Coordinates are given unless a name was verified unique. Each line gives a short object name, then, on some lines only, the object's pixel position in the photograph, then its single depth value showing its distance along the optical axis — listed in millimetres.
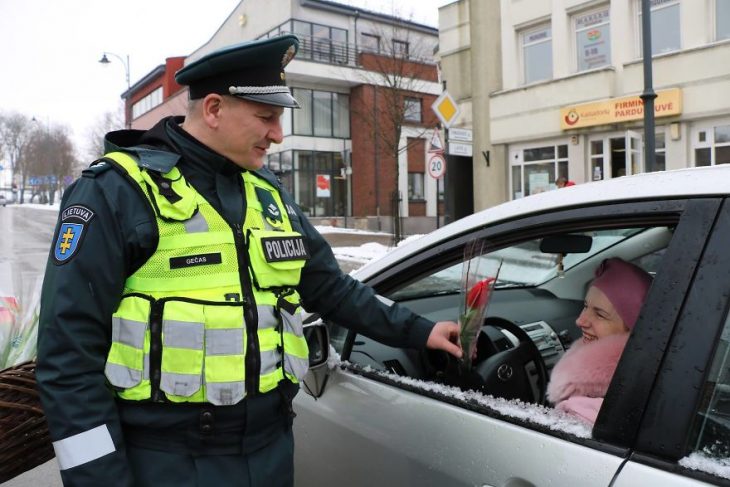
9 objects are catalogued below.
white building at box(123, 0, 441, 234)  29375
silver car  1189
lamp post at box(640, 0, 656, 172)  9336
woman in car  1771
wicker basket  1604
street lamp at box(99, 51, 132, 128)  31734
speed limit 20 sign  13148
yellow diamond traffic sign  11023
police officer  1348
